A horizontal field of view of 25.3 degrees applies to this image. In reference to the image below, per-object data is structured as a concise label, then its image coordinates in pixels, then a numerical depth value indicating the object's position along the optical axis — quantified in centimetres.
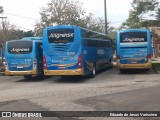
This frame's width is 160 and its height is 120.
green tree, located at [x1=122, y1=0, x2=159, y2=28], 2962
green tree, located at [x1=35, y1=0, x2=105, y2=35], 4543
